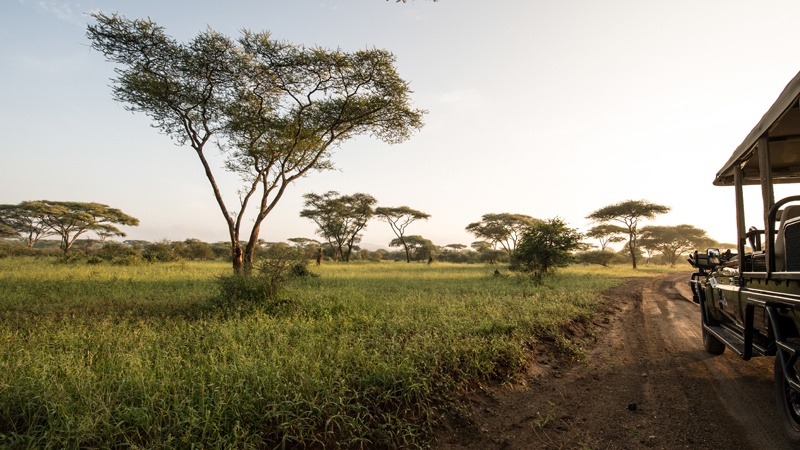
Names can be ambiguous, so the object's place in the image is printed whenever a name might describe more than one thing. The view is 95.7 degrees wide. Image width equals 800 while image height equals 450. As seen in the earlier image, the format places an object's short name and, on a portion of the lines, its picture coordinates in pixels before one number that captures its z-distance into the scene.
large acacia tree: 12.63
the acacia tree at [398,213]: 42.38
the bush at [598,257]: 35.25
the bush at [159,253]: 22.64
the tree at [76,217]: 30.55
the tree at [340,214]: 37.91
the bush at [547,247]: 15.97
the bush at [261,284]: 8.28
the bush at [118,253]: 19.58
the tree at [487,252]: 45.50
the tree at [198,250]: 34.94
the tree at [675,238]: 44.57
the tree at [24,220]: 29.67
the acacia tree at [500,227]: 42.12
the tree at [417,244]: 48.66
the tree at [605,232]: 41.75
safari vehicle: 3.03
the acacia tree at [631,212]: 33.75
